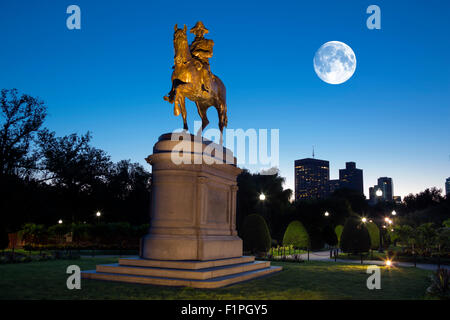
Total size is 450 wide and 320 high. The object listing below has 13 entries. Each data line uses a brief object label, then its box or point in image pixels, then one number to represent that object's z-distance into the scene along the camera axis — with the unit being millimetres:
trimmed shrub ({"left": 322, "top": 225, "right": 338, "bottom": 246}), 51116
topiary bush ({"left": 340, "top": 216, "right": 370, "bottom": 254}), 30266
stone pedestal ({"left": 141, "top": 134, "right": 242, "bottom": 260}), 11633
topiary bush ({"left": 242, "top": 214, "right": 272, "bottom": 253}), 26641
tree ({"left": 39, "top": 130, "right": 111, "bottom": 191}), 46125
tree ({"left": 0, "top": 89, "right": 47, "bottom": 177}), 38344
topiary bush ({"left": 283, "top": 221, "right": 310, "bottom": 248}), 40125
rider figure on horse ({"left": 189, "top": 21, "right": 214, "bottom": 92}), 13608
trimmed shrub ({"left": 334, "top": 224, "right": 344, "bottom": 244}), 47781
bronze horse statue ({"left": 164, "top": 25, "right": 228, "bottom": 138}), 13039
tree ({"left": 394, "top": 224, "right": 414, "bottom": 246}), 30014
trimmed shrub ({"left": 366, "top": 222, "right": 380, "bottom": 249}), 44125
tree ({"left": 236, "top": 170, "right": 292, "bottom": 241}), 48656
